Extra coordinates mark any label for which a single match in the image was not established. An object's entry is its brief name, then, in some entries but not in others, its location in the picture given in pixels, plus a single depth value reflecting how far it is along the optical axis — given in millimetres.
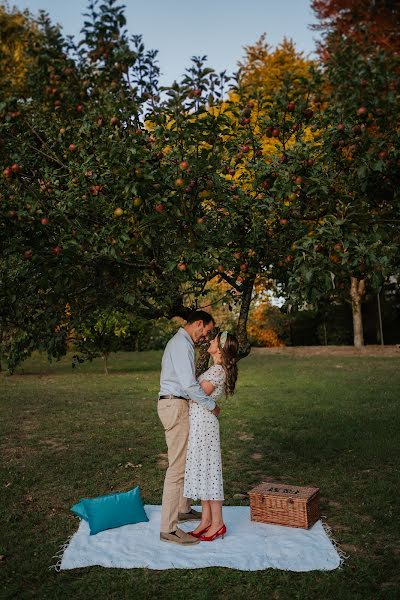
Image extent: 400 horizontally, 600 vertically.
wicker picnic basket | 5297
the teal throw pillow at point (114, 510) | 5351
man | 5062
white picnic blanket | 4633
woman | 5121
